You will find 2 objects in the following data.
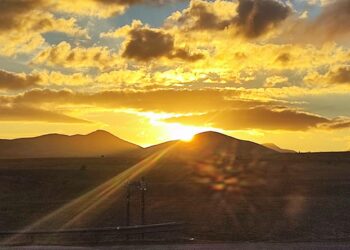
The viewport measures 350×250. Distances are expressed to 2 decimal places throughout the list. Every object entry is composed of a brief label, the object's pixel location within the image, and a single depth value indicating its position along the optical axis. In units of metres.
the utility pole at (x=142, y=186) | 23.75
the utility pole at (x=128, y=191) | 24.13
